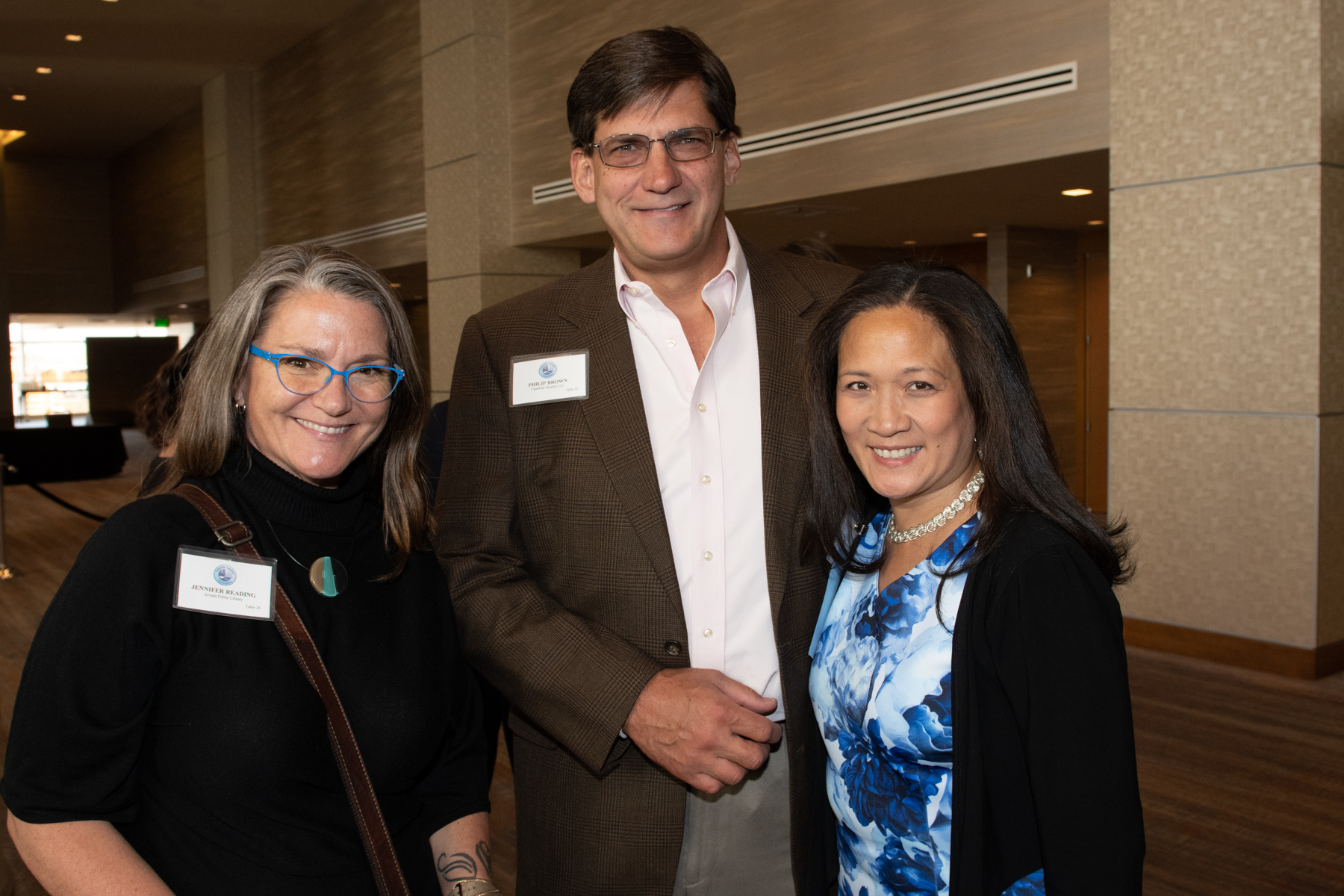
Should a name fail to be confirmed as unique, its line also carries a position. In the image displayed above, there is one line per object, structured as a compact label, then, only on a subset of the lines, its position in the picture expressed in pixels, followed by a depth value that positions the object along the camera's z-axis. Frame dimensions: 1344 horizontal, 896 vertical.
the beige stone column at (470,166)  9.20
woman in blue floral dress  1.18
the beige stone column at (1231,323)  4.39
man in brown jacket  1.59
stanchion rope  6.63
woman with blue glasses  1.16
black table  12.89
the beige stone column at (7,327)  15.41
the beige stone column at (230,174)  14.26
